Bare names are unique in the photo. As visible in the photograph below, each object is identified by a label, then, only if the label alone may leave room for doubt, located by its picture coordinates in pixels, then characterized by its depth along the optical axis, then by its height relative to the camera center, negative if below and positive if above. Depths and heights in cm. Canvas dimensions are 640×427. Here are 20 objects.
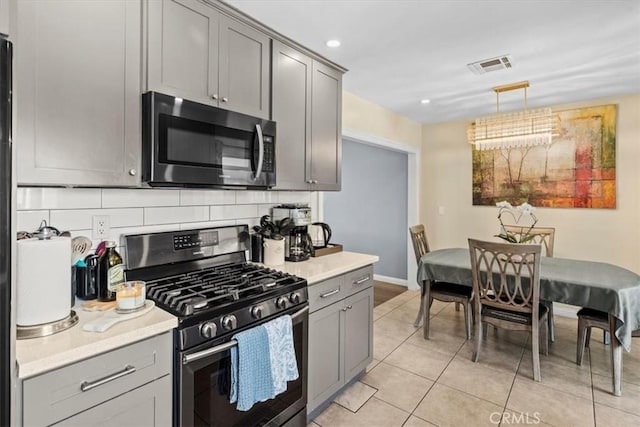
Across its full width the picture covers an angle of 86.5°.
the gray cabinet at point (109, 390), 104 -62
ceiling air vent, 279 +124
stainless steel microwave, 156 +33
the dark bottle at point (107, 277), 154 -32
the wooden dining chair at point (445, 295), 318 -81
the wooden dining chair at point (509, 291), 258 -65
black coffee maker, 248 -17
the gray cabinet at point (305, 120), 228 +65
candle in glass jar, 137 -36
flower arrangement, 325 -8
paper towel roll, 114 -26
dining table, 236 -58
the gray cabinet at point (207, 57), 162 +81
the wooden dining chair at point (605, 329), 241 -89
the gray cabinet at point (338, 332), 206 -82
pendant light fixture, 309 +78
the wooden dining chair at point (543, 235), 369 -27
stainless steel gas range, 139 -45
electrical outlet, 169 -10
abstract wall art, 381 +53
